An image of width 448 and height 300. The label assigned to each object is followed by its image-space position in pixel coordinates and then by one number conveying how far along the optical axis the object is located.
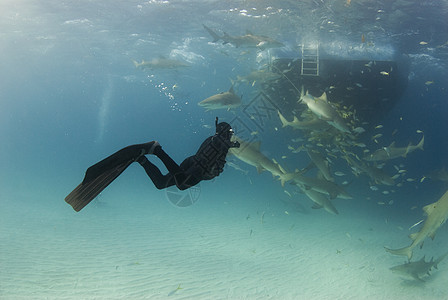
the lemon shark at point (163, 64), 19.79
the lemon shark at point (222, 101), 10.06
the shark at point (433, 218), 6.28
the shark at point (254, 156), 7.73
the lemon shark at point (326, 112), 7.81
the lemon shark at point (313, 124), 9.08
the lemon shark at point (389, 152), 10.21
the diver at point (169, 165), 4.18
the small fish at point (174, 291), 6.89
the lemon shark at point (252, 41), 13.86
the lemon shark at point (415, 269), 8.17
